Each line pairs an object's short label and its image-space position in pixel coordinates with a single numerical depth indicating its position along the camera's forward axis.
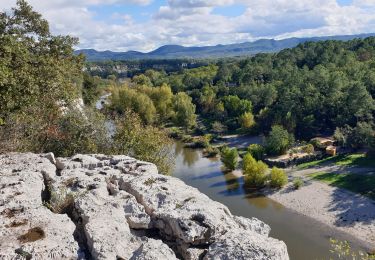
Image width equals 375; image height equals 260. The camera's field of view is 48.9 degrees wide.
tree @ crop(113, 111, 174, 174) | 31.58
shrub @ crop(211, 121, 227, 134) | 90.14
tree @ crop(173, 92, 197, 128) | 91.88
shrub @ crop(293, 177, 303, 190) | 53.72
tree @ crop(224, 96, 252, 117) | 95.38
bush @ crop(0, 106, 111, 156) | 24.30
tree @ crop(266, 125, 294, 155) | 67.06
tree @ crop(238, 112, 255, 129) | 87.31
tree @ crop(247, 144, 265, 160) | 67.00
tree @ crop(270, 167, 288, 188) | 53.81
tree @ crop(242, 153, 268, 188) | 54.84
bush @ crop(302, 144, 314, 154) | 66.31
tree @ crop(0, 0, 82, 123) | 22.16
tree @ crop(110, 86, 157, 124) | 88.56
